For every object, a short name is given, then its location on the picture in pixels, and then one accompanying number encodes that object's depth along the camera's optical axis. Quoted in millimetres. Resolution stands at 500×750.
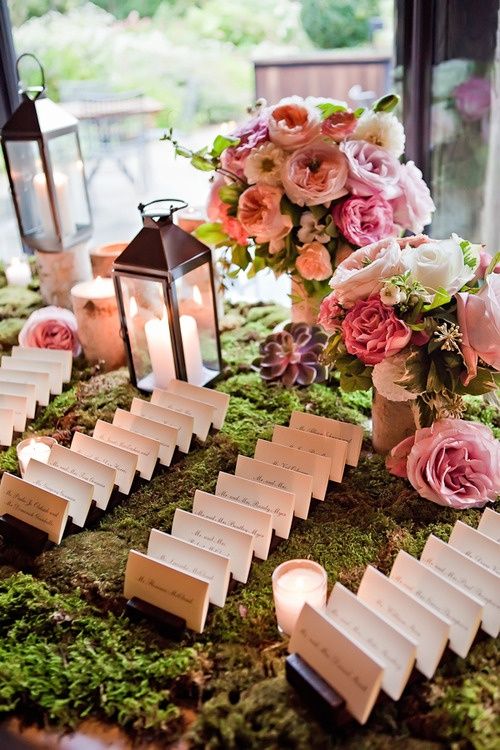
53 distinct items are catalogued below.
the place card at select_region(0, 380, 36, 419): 1548
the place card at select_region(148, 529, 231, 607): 1029
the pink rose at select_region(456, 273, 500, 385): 1063
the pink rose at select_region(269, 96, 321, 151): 1354
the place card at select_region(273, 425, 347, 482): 1271
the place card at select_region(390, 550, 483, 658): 906
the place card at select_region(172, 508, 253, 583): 1069
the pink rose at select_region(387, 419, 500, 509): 1164
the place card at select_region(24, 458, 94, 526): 1207
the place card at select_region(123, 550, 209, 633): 993
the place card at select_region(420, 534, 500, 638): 943
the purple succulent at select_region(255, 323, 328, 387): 1583
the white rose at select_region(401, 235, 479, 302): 1104
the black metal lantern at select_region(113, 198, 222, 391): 1433
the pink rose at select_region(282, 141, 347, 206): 1351
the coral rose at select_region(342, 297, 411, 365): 1099
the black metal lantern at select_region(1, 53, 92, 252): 1811
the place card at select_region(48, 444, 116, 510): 1240
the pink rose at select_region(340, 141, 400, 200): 1346
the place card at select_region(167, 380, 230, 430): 1444
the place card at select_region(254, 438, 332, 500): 1229
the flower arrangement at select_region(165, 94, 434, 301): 1362
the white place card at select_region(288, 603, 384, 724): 827
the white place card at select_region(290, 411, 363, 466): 1305
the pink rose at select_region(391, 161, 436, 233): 1406
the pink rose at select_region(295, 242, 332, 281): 1417
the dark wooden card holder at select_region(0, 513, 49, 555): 1169
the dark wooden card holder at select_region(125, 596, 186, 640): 994
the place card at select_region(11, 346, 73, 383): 1696
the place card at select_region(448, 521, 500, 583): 1004
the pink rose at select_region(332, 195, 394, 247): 1372
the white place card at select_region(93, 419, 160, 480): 1312
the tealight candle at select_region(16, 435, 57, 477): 1345
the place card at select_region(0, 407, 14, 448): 1461
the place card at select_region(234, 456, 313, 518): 1192
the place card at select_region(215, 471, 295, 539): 1147
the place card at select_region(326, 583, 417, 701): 855
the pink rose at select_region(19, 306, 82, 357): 1783
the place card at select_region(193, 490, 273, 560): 1110
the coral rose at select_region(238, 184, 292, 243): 1410
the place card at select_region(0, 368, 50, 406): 1588
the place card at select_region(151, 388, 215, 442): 1411
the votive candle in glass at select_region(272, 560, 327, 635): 967
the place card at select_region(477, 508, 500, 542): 1057
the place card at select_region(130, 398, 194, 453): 1375
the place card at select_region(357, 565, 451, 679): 885
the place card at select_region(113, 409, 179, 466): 1341
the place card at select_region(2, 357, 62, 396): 1636
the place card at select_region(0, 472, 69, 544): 1176
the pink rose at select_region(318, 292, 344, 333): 1195
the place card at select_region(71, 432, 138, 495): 1273
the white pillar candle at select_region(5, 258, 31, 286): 2264
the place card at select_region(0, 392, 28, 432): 1506
